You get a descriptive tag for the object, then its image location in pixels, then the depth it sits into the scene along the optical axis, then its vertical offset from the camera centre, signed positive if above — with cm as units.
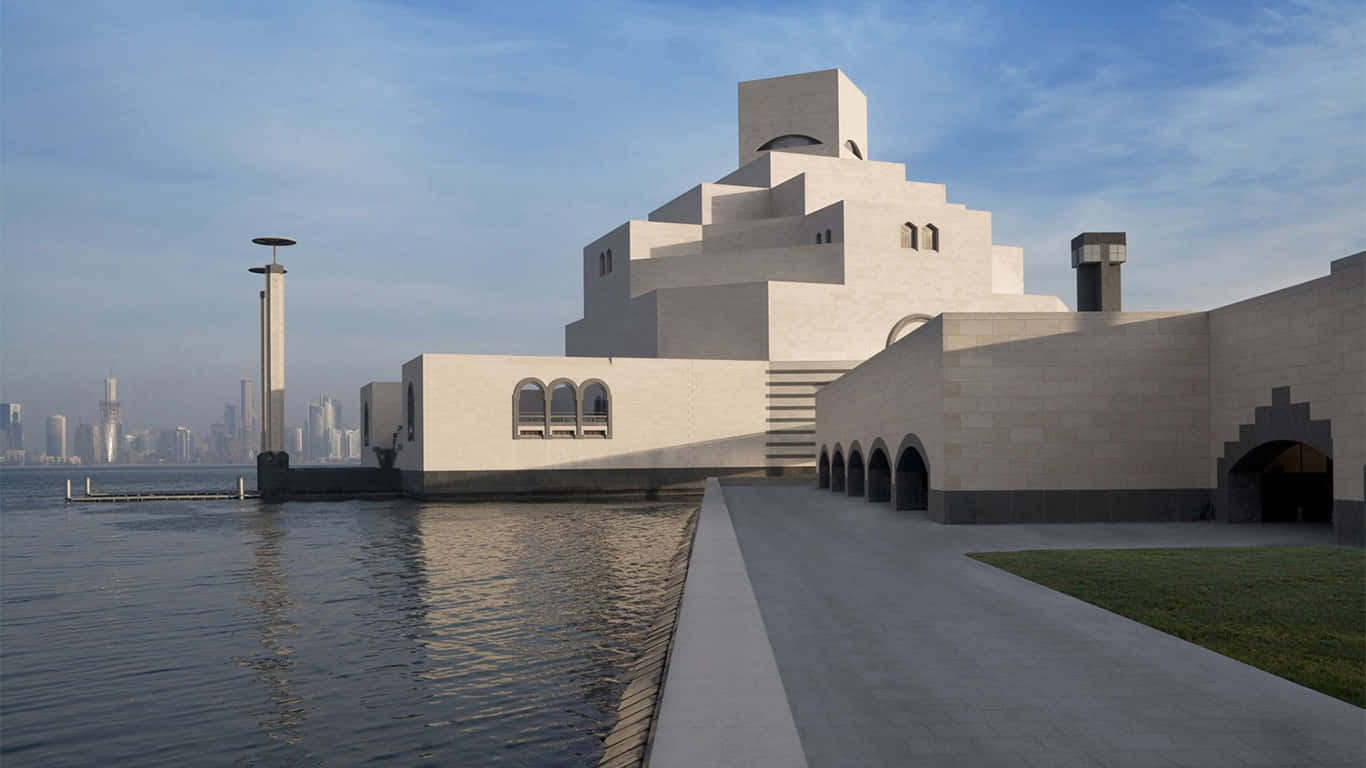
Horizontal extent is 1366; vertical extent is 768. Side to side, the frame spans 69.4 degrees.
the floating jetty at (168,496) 4975 -369
